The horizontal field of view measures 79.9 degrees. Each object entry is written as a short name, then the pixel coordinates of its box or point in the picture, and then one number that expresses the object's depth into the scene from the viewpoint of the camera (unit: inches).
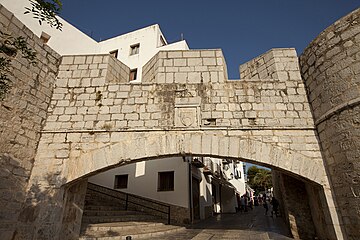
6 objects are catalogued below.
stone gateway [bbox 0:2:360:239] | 156.8
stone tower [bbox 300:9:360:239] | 143.7
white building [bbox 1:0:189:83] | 498.0
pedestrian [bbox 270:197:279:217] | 462.0
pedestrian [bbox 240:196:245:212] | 705.3
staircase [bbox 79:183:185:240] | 238.2
